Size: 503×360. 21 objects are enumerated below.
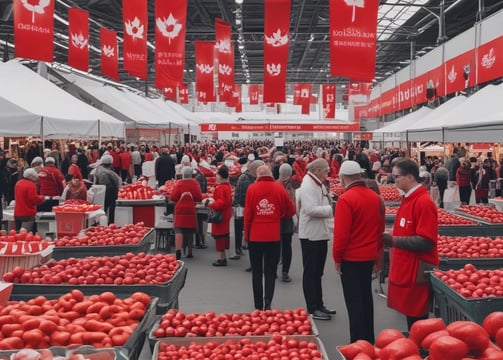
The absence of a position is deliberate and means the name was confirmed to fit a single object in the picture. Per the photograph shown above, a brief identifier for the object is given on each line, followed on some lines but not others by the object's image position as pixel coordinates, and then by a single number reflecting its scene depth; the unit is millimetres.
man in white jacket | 5980
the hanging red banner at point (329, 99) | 29766
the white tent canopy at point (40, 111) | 9789
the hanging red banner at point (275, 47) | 11867
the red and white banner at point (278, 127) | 34375
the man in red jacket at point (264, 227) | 6008
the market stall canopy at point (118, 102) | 20688
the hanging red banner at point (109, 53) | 15211
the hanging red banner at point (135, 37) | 12227
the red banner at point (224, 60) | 15078
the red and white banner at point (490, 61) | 13680
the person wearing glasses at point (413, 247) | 4277
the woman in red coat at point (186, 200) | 9070
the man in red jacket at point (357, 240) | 4625
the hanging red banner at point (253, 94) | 30844
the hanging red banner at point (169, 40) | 11750
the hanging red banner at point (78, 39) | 13051
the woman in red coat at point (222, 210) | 8938
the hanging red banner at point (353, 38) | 9172
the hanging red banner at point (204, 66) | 17219
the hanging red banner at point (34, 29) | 9922
